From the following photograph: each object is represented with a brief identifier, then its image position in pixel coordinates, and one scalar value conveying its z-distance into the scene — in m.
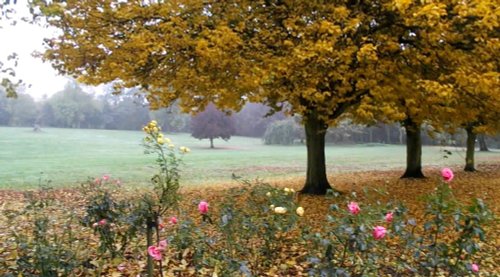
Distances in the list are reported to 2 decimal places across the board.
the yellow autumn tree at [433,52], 5.42
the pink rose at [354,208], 2.58
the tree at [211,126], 45.38
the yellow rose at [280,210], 2.68
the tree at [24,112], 58.53
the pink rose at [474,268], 2.57
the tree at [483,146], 39.45
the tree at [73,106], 62.09
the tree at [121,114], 64.25
